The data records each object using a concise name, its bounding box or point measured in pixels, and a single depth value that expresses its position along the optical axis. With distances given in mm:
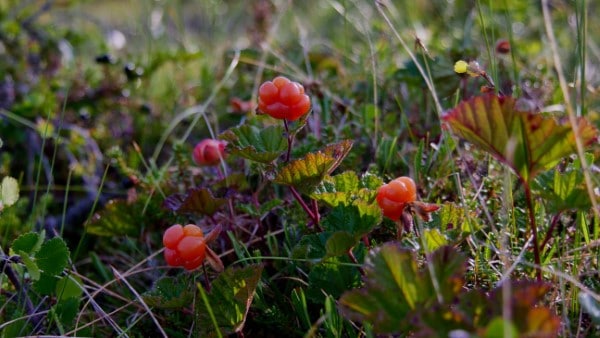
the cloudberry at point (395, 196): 484
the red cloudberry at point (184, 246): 484
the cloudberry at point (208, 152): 579
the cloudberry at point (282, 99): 499
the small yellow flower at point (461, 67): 499
